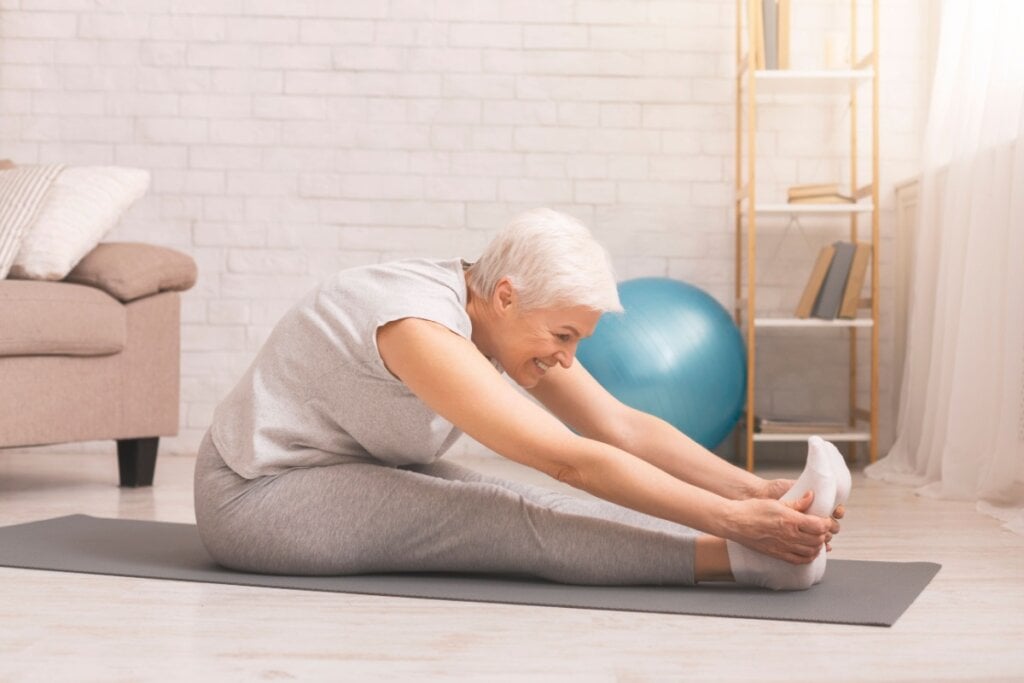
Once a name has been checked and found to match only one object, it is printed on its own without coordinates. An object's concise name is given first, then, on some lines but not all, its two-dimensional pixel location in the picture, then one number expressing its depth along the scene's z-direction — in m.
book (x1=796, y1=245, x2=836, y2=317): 3.89
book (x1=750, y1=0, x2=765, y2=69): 3.91
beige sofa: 3.00
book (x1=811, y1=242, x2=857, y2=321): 3.88
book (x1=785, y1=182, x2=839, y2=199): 3.87
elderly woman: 1.82
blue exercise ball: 3.55
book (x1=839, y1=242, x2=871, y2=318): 3.87
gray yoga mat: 1.77
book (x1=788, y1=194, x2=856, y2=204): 3.87
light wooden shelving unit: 3.83
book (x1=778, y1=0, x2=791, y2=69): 3.92
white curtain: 2.96
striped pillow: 3.20
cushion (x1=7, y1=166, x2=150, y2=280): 3.18
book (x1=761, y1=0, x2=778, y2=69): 3.91
